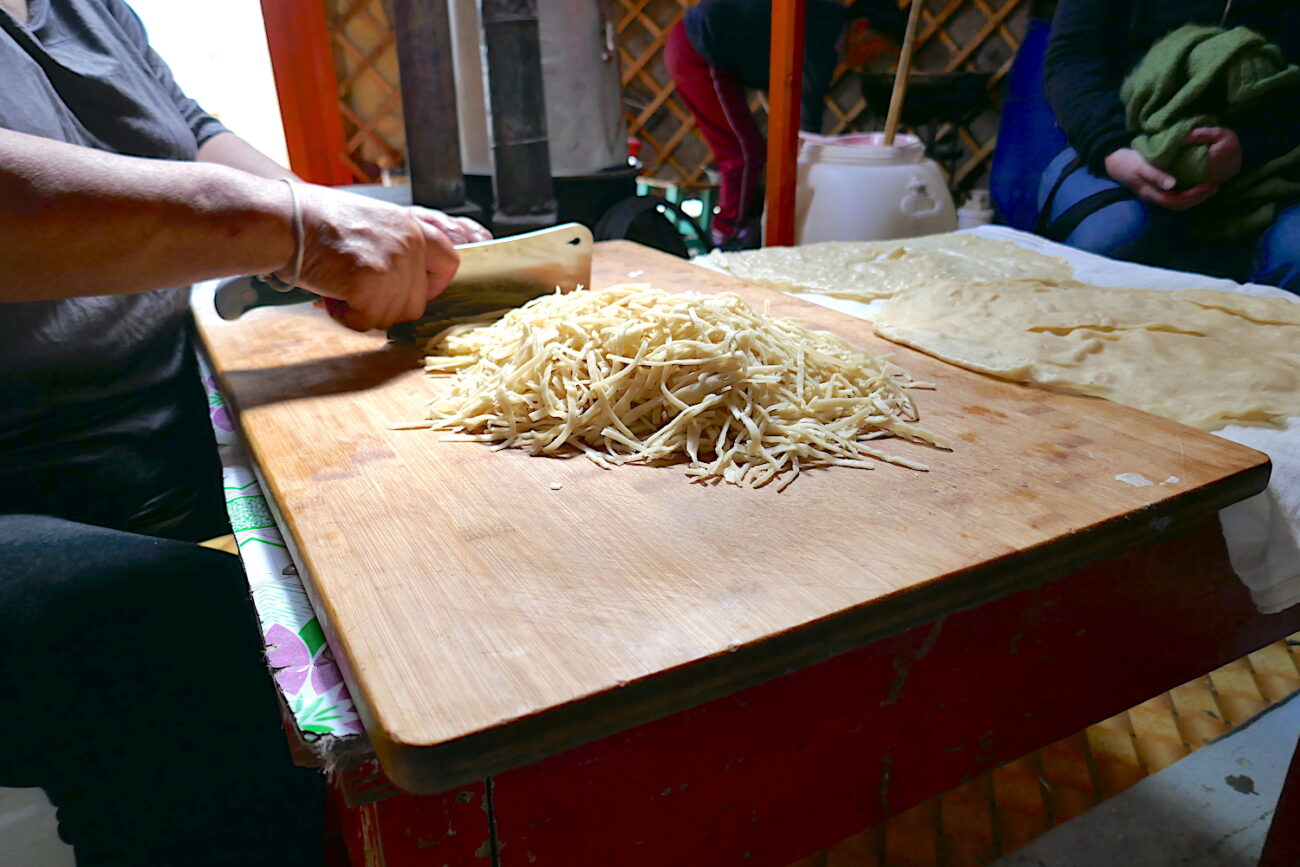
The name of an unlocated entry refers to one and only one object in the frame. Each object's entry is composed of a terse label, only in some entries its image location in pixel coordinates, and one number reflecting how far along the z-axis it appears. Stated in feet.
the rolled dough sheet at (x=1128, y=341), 2.57
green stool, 13.58
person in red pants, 8.38
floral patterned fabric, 1.41
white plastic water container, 6.47
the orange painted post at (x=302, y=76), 9.12
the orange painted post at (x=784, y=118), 5.39
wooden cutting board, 1.29
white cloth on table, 2.17
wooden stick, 6.14
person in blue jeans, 4.27
